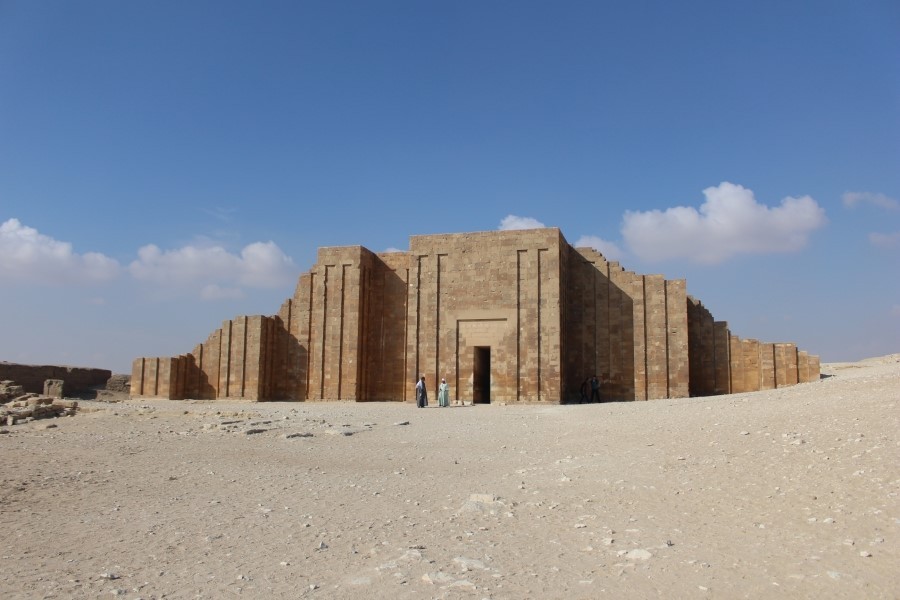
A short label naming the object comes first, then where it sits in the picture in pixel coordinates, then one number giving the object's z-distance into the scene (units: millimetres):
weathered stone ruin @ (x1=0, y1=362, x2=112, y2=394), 28219
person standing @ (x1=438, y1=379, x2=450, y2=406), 23422
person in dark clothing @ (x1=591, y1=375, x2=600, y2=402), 24862
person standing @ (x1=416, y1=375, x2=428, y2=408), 22922
